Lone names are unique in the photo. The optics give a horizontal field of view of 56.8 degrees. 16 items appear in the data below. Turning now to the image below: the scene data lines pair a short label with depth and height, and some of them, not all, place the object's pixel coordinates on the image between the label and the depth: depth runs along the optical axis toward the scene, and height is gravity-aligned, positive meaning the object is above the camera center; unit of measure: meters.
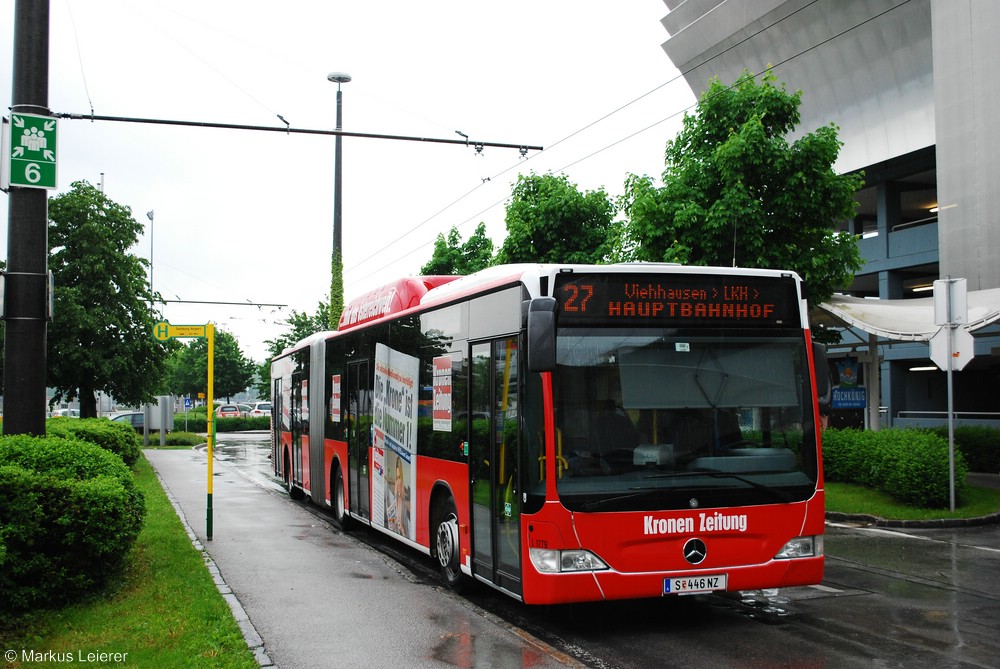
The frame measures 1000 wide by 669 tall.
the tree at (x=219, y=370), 69.81 +0.64
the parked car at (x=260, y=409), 68.31 -2.40
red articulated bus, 7.04 -0.47
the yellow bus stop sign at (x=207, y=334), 12.09 +0.59
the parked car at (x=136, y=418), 45.68 -1.97
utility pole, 8.80 +1.06
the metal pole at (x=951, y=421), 14.03 -0.74
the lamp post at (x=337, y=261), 27.55 +3.49
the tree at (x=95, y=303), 24.98 +2.12
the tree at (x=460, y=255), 27.53 +3.63
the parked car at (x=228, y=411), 62.94 -2.34
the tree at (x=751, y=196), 16.33 +3.22
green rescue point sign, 8.84 +2.20
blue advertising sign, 21.78 -0.59
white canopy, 16.95 +1.15
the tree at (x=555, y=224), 22.92 +3.77
